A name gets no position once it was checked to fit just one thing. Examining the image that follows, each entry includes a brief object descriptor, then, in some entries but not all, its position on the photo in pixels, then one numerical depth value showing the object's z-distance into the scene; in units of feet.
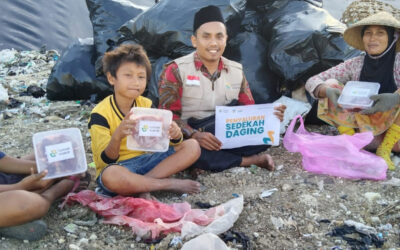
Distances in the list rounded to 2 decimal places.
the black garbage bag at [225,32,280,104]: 10.71
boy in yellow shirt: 6.87
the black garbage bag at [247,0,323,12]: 11.16
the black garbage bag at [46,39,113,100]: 12.64
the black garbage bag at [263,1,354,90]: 10.00
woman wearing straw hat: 8.46
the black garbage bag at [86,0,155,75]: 12.65
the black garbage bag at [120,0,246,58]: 10.53
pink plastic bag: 7.86
